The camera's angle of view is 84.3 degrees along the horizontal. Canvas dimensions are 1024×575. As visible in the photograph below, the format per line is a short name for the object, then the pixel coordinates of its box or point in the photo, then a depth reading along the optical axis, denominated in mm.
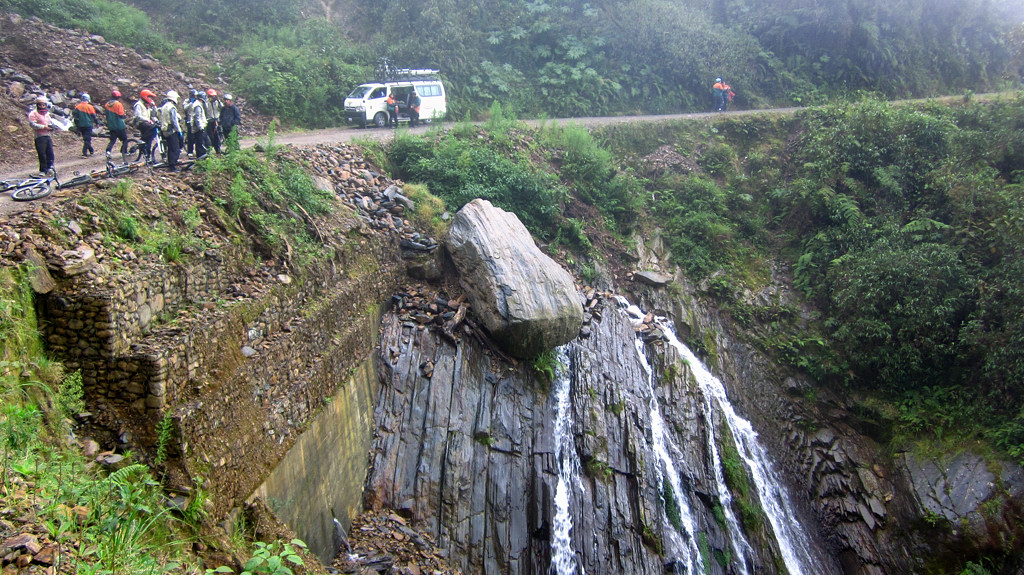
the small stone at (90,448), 5270
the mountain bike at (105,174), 7695
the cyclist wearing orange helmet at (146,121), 10016
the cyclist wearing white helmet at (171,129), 9312
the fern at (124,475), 4664
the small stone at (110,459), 5305
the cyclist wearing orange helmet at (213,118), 11002
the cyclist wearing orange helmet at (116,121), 10297
